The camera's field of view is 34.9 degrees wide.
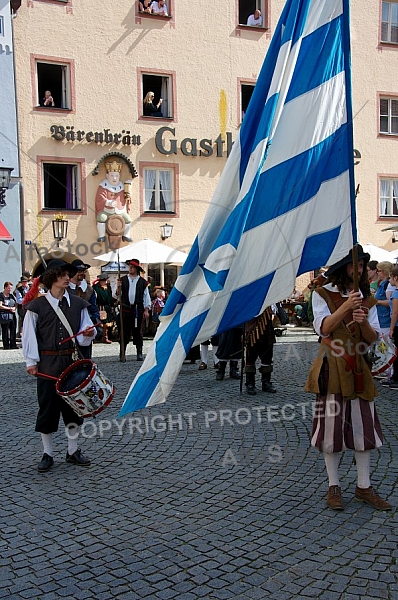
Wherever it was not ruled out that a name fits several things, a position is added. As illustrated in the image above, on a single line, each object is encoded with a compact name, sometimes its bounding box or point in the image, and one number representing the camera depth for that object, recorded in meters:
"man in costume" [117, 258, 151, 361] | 12.35
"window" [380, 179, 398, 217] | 25.05
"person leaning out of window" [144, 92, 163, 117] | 21.38
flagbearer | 4.34
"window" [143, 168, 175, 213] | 21.66
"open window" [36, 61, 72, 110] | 20.27
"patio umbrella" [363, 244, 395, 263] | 18.64
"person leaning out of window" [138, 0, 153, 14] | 20.89
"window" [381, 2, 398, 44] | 24.91
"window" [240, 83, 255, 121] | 22.79
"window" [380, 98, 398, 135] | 25.05
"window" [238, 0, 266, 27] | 22.94
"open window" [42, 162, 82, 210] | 20.50
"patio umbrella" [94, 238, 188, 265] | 16.70
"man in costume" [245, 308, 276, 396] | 8.65
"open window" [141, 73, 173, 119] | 21.70
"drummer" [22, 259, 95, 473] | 5.57
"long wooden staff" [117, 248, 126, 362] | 12.33
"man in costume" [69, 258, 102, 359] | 8.73
